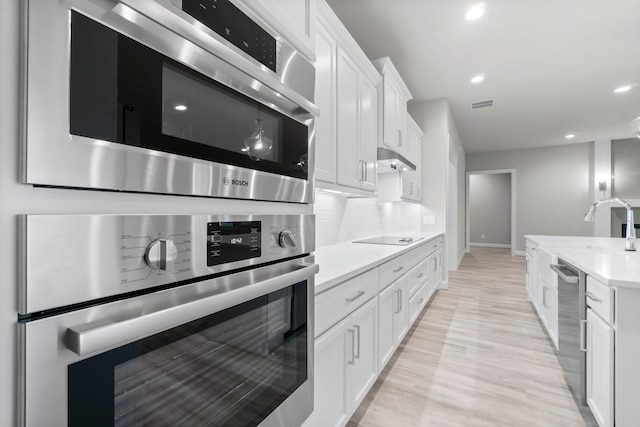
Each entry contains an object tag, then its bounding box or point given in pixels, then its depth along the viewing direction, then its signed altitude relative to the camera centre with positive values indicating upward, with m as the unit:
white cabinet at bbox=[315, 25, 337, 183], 1.64 +0.63
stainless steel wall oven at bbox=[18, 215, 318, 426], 0.39 -0.18
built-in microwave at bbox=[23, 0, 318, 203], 0.39 +0.21
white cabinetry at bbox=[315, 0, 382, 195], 1.67 +0.68
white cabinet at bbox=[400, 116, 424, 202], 3.45 +0.62
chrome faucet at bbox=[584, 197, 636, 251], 2.31 -0.12
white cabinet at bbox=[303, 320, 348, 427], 1.15 -0.69
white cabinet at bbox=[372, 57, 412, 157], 2.60 +1.03
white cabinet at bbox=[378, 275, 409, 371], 1.87 -0.72
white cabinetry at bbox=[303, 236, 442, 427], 1.19 -0.62
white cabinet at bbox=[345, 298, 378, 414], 1.43 -0.73
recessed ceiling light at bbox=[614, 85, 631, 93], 4.06 +1.77
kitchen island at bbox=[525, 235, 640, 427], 1.26 -0.55
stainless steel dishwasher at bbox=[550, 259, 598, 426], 1.67 -0.70
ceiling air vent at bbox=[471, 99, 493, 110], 4.66 +1.77
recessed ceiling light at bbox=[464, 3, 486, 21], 2.46 +1.73
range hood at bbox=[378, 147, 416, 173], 2.55 +0.50
